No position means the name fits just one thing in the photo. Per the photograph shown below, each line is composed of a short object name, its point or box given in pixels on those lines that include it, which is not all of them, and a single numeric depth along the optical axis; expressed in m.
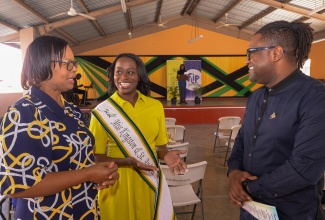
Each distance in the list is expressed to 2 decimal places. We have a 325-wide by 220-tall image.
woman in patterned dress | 0.97
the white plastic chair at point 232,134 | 4.62
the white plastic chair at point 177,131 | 4.57
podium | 11.59
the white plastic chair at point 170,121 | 5.42
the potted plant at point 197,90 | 13.02
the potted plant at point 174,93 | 11.77
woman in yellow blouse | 1.68
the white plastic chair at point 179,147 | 3.29
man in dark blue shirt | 1.11
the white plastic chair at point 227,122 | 5.77
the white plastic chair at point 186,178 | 2.49
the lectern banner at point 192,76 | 14.05
